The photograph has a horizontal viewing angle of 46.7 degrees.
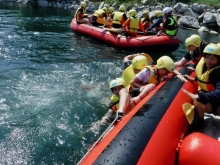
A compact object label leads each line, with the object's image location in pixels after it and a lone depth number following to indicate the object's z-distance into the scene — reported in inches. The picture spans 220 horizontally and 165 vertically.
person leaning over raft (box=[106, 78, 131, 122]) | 153.8
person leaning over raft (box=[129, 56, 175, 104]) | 175.6
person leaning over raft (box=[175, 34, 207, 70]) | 211.9
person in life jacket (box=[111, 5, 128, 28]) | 418.9
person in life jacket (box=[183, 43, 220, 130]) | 126.6
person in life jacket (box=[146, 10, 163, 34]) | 407.3
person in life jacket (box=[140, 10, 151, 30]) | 446.6
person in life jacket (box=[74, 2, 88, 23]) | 498.6
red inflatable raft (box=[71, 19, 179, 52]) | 374.9
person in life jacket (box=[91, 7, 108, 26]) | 470.6
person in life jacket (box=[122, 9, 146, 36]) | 384.4
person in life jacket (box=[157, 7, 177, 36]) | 365.7
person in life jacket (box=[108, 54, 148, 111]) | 200.5
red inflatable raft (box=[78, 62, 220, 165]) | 95.9
